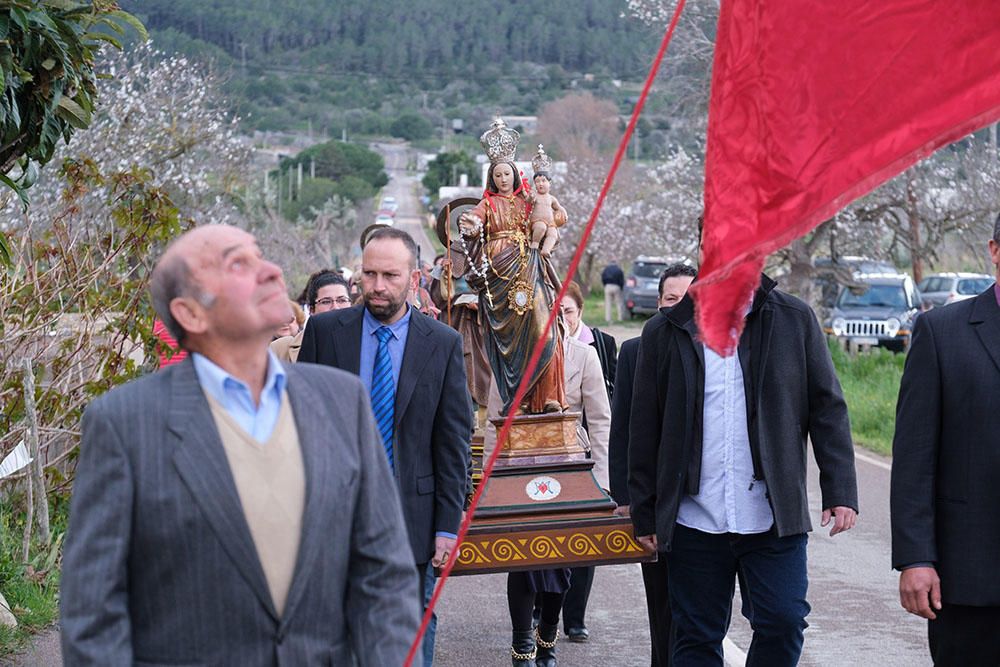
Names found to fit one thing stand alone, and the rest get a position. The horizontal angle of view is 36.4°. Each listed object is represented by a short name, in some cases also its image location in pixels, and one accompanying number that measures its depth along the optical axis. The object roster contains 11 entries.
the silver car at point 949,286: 34.84
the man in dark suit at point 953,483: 4.83
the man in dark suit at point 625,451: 6.64
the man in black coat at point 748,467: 5.60
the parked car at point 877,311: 29.72
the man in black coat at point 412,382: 5.88
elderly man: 3.16
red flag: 3.80
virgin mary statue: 7.73
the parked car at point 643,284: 42.56
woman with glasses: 8.63
